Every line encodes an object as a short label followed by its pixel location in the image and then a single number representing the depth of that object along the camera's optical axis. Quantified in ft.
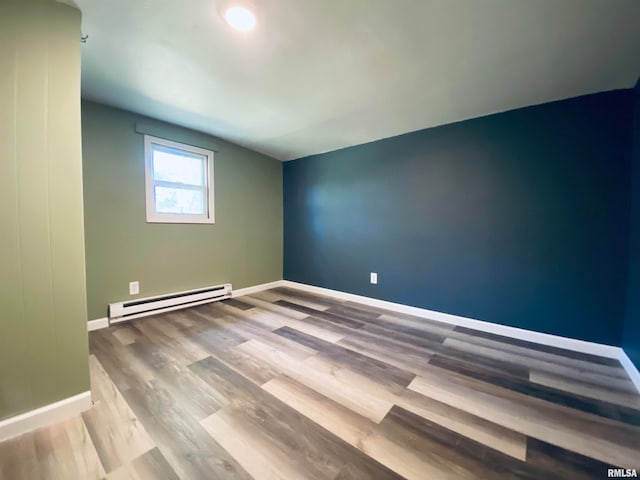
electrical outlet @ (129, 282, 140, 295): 8.15
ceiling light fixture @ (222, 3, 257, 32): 4.18
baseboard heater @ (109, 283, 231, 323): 7.75
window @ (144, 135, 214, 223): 8.55
